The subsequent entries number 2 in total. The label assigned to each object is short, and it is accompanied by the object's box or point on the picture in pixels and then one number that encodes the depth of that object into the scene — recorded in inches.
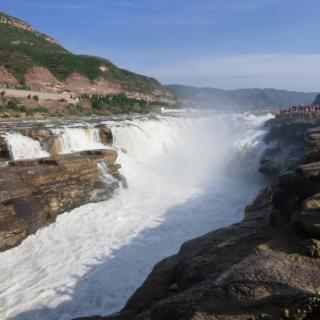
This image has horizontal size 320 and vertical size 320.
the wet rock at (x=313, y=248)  240.3
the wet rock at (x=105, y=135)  1006.4
